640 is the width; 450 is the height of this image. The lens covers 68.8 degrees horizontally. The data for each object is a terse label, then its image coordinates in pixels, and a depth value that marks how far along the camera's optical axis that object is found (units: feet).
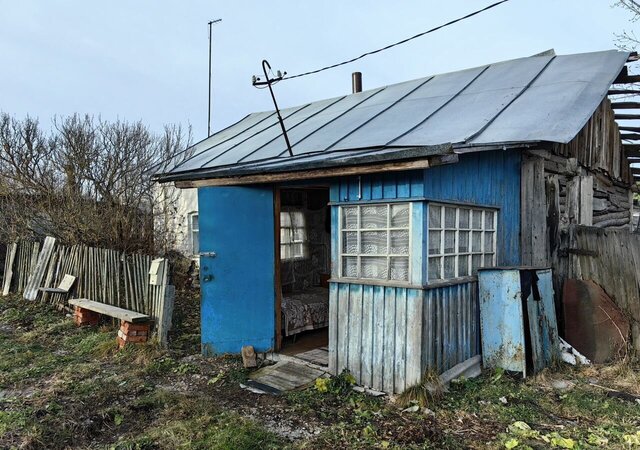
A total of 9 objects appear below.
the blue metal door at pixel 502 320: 16.92
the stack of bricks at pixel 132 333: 21.35
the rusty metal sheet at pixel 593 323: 19.21
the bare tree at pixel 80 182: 32.78
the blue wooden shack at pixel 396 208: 15.48
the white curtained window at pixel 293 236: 26.30
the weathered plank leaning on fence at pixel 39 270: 32.37
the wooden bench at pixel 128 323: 21.34
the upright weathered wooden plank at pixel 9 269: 35.78
